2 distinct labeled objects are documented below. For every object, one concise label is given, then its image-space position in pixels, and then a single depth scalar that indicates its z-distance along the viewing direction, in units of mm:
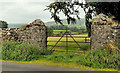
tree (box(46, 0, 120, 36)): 17797
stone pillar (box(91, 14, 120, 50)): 12031
